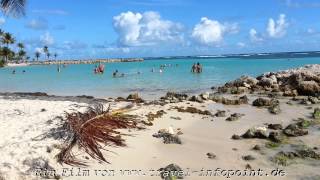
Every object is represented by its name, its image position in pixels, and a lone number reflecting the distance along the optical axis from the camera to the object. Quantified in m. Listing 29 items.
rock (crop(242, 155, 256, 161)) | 5.94
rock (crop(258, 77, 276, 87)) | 16.37
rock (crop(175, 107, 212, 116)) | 9.70
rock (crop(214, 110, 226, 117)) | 9.46
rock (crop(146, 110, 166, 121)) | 8.68
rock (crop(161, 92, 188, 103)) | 11.96
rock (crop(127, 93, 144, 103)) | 12.29
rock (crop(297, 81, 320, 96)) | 13.44
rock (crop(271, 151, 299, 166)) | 5.76
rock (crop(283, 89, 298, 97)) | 13.40
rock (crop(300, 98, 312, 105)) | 11.33
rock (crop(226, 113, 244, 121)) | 8.93
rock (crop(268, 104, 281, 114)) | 9.95
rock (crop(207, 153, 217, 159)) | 6.02
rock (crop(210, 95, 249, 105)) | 11.62
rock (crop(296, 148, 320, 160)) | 5.98
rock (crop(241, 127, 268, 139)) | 7.14
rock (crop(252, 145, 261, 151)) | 6.45
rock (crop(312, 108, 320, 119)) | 9.14
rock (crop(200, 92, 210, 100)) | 12.07
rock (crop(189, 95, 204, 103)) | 11.77
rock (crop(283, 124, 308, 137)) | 7.29
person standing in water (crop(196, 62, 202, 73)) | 29.91
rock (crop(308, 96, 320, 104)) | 11.41
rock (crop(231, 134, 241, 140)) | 7.15
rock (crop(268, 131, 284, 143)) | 6.91
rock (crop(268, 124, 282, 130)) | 7.96
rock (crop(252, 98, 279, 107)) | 11.07
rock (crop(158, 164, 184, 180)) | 5.13
